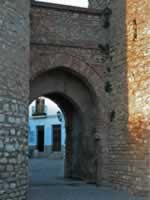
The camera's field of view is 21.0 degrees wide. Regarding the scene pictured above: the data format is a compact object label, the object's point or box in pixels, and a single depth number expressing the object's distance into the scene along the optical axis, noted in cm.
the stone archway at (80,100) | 1088
